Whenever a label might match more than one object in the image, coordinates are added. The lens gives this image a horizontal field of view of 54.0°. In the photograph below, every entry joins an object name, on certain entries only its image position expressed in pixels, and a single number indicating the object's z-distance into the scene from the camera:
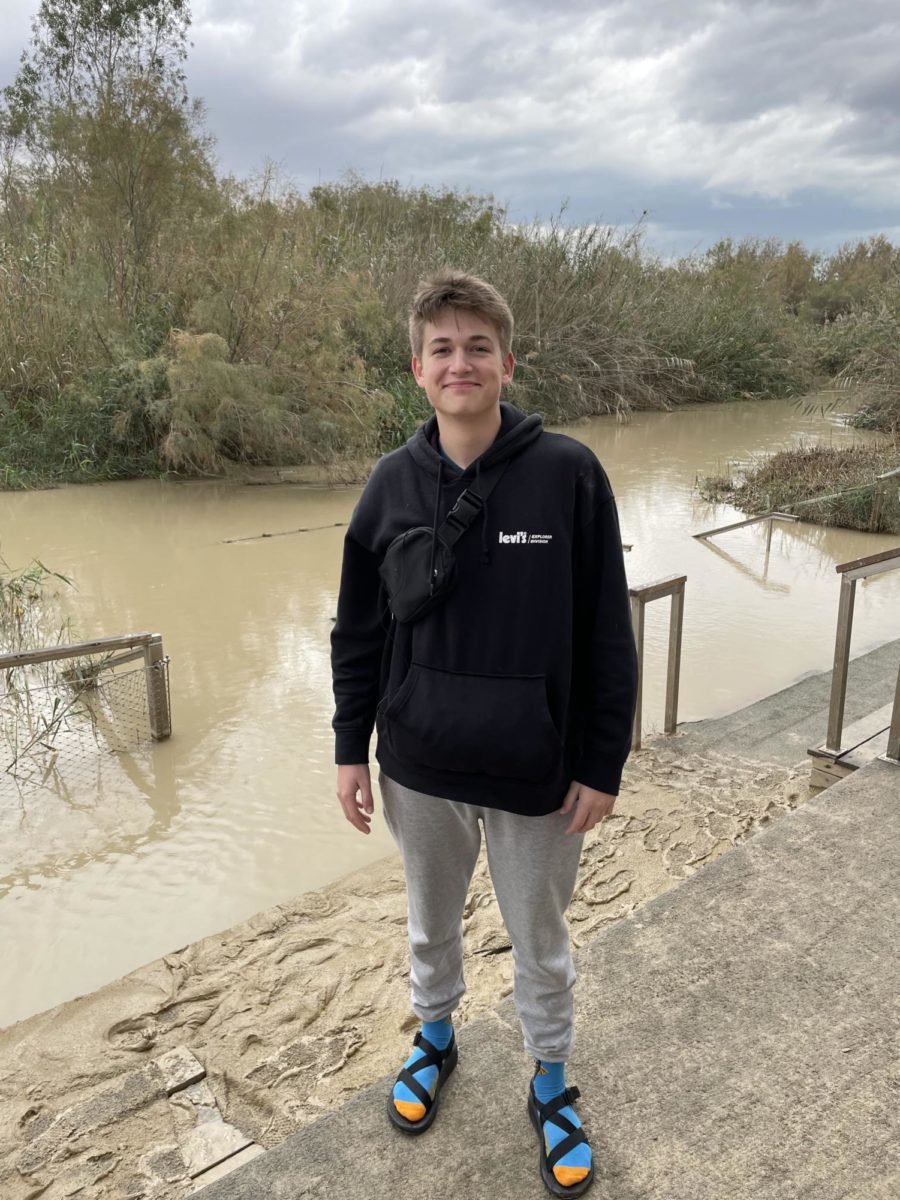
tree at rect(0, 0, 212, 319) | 11.06
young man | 1.51
